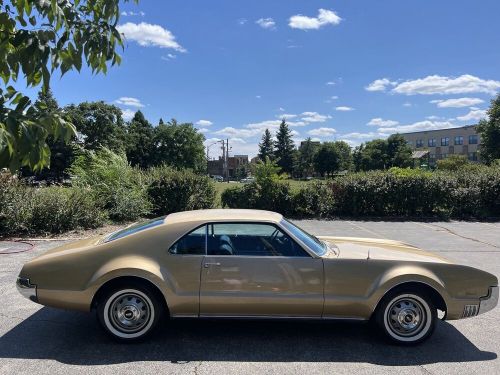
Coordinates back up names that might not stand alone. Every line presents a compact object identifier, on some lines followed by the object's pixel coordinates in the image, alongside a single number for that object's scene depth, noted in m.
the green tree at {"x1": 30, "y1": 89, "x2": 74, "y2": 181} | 48.94
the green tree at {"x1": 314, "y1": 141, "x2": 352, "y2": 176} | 95.00
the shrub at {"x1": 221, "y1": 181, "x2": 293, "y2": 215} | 17.56
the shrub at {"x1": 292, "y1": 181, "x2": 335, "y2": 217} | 17.53
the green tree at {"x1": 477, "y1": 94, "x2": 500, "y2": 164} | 39.72
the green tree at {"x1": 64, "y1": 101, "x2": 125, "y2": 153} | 56.15
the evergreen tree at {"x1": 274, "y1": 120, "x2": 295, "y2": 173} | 98.12
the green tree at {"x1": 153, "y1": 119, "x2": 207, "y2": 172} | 67.50
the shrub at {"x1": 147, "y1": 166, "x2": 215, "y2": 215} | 16.39
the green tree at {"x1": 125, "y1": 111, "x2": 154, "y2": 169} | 64.38
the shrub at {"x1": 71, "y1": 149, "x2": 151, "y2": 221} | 14.57
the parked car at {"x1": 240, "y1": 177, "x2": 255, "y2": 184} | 18.22
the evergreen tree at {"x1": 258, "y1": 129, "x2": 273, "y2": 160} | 101.25
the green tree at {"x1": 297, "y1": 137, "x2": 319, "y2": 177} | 103.19
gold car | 4.47
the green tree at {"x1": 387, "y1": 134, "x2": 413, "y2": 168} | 78.88
